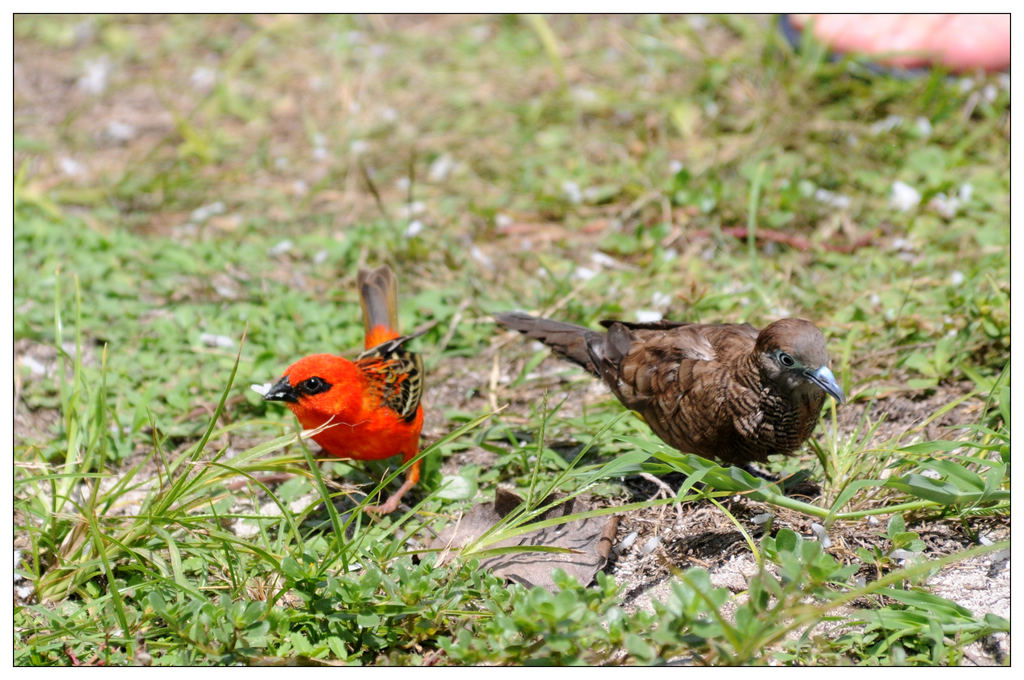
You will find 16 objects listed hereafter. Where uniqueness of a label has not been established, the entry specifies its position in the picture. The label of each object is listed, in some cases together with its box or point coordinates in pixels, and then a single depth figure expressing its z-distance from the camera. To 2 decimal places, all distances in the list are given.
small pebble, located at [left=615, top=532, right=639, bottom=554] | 6.86
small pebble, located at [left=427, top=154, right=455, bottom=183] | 12.73
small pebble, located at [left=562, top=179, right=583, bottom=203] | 11.91
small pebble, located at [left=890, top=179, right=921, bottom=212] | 11.16
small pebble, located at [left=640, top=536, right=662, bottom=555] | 6.73
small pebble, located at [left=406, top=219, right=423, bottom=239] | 11.34
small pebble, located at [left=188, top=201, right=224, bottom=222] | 12.02
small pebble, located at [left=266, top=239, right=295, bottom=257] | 11.28
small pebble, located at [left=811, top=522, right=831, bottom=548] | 6.48
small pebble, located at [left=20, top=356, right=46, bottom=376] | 9.29
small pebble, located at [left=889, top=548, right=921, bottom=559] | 6.27
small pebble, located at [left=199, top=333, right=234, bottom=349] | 9.73
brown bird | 6.68
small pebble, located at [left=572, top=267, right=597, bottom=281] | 10.67
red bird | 7.50
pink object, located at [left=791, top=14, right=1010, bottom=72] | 12.55
